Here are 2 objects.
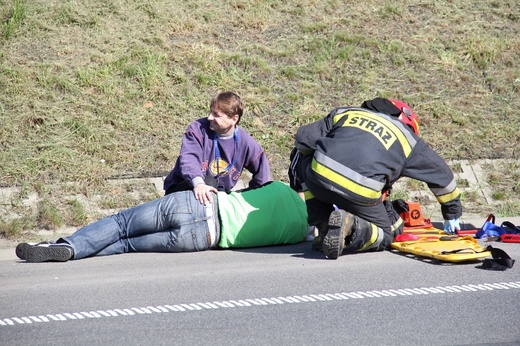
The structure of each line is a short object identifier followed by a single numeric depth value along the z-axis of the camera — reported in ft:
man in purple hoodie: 40.91
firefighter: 36.37
